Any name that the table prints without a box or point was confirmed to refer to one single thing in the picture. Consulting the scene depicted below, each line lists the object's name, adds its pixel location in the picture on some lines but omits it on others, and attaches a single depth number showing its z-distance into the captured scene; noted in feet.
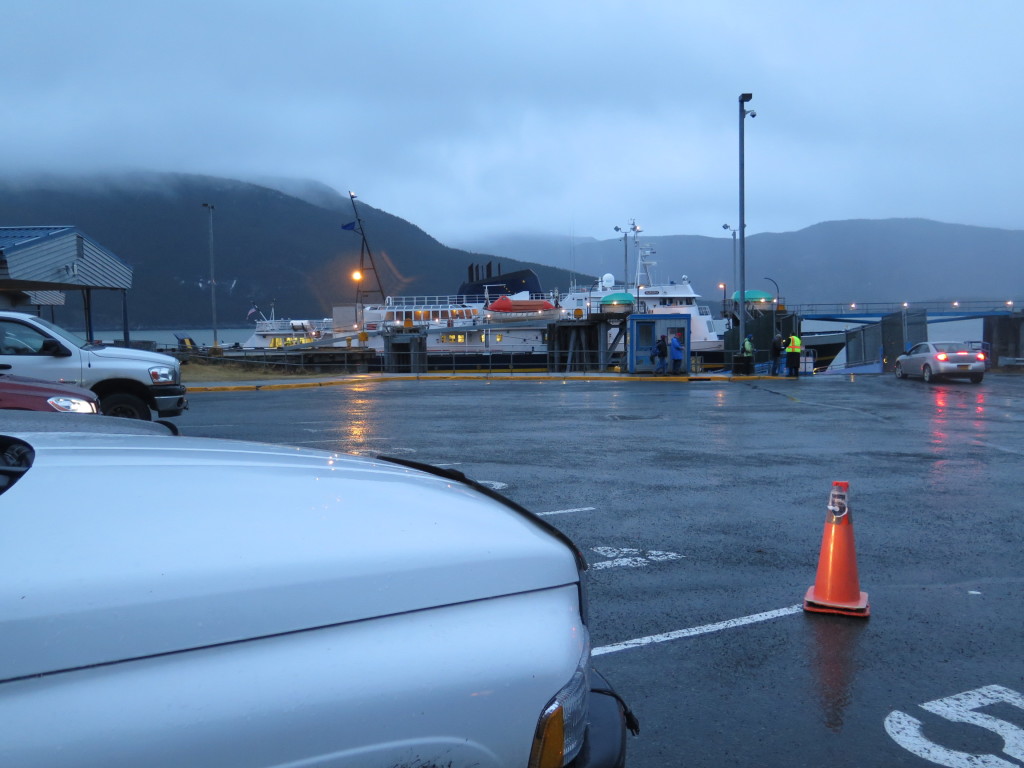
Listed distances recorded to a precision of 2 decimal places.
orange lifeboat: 165.89
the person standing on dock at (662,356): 99.09
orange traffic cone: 16.55
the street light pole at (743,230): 97.36
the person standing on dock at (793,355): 98.12
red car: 21.83
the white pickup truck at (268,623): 4.87
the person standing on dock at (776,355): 102.73
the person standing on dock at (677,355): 98.46
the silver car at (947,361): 83.87
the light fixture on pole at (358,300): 172.04
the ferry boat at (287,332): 209.67
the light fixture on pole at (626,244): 160.00
